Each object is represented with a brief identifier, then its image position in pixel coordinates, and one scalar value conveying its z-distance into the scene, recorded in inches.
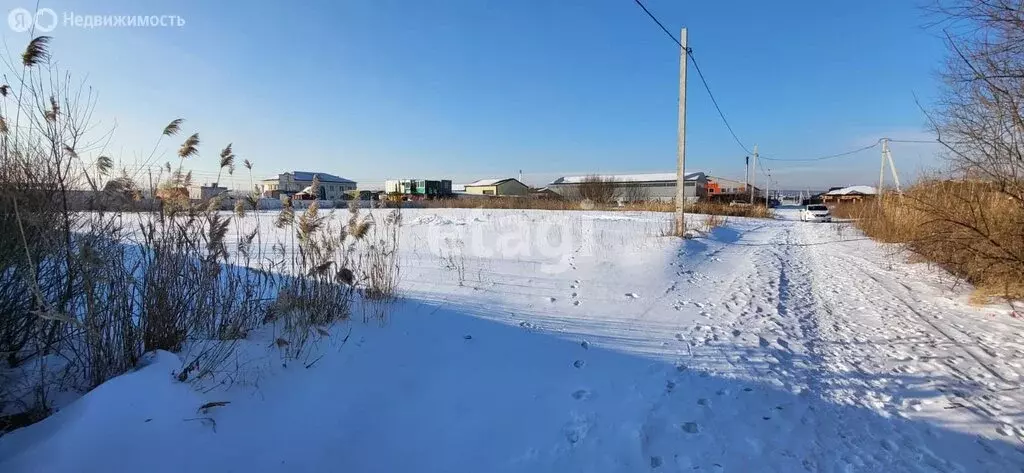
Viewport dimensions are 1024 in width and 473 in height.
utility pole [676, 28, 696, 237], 464.1
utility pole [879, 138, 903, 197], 1010.2
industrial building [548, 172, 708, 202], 2042.3
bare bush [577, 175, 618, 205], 1798.7
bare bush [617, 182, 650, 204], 1953.4
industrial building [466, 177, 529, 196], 3403.1
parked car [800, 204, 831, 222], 1064.2
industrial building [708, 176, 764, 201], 2269.9
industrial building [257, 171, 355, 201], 2764.8
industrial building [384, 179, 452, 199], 2625.5
